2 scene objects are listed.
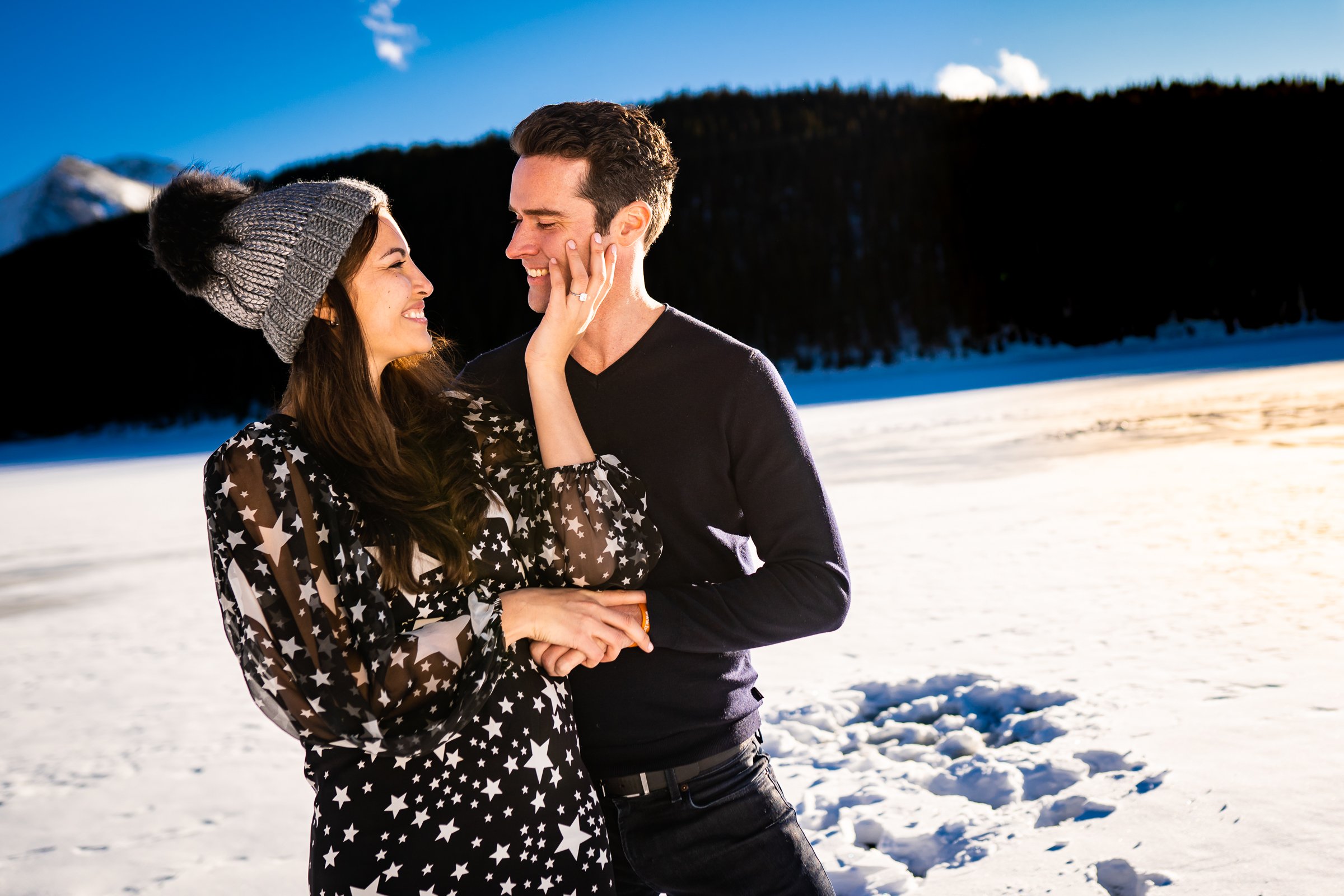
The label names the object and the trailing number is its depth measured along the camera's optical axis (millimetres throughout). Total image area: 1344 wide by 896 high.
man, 1894
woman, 1476
